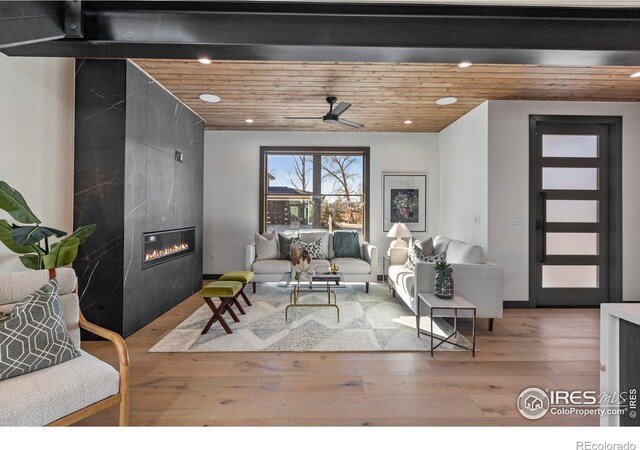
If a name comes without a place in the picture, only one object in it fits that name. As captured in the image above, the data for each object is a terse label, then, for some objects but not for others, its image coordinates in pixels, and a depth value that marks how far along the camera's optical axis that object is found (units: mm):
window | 5840
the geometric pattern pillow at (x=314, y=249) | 5000
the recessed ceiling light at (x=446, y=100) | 4058
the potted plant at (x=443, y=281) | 2967
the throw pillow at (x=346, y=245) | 5180
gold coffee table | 3470
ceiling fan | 3757
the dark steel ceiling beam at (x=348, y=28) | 2115
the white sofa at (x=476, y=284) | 3242
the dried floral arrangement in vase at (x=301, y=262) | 3752
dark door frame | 4082
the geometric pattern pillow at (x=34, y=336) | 1488
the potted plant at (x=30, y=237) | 2191
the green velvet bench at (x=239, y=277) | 3691
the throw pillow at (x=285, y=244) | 5094
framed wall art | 5777
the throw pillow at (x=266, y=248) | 5004
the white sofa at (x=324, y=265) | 4691
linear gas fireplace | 3479
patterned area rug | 2845
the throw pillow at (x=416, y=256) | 3988
